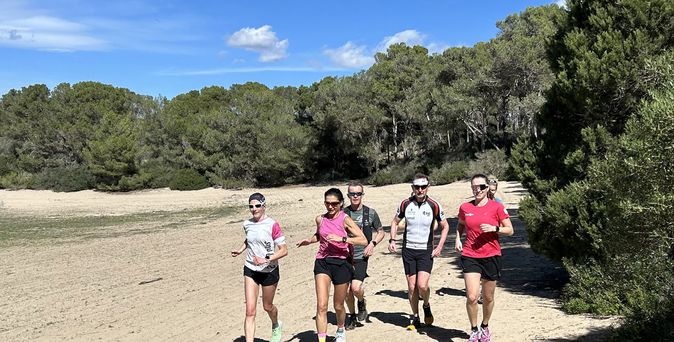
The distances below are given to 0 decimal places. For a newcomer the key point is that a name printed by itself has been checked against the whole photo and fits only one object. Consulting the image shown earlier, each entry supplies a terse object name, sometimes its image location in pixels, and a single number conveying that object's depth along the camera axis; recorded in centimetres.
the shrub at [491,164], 3161
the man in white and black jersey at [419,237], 695
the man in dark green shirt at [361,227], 712
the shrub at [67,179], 4741
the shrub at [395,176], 3806
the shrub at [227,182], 4403
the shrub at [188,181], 4431
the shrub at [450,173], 3384
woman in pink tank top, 619
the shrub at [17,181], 5175
